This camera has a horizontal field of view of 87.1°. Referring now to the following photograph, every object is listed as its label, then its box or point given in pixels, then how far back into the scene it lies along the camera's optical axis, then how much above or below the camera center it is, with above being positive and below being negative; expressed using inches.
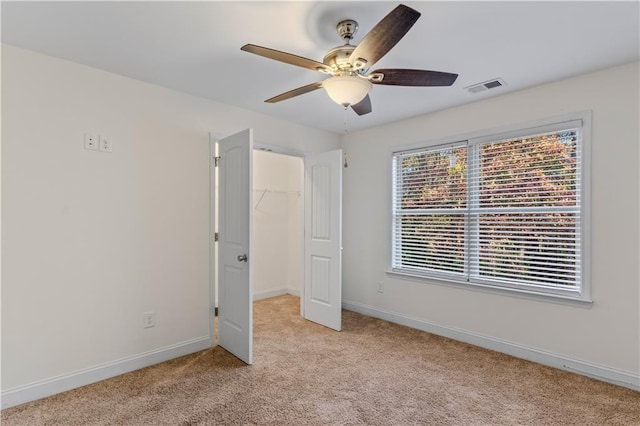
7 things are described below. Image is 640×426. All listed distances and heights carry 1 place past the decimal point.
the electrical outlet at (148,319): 113.0 -37.0
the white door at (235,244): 114.3 -12.4
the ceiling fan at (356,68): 65.2 +31.8
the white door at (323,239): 148.3 -13.1
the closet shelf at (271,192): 203.1 +11.7
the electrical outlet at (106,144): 104.9 +20.6
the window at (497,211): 111.3 -0.2
